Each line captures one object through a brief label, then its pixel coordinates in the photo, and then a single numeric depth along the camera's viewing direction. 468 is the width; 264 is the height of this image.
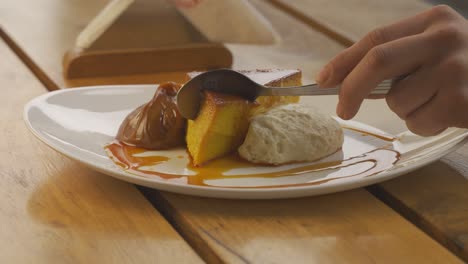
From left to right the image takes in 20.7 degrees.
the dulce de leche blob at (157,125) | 0.81
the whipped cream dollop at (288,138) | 0.79
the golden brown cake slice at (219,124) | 0.79
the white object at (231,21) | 1.01
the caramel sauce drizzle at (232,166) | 0.77
